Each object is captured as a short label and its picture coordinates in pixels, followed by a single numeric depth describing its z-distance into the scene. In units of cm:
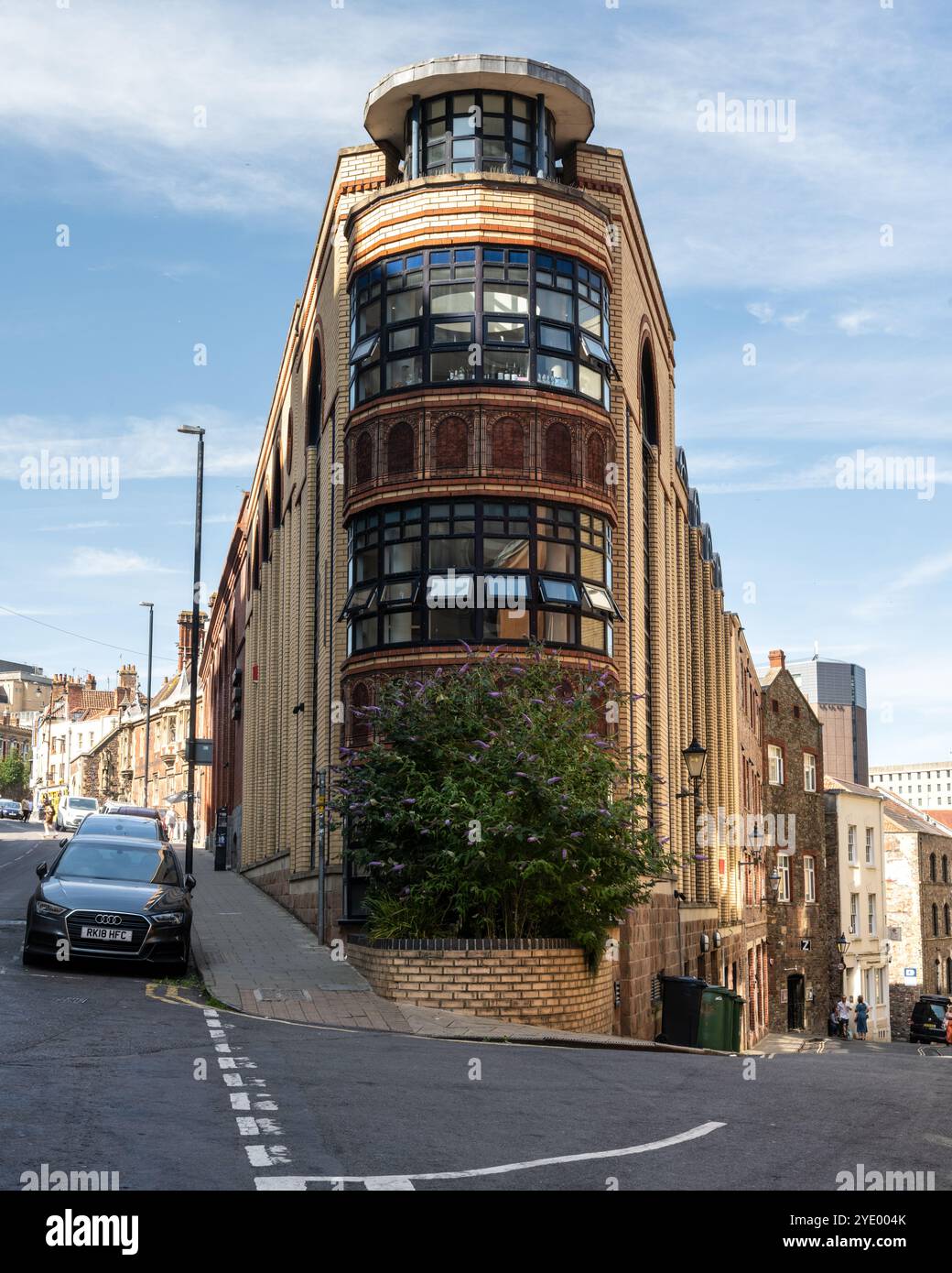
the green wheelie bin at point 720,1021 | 2223
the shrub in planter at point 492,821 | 1720
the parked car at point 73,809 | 5428
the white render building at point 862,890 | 5612
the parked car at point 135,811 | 3541
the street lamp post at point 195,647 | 3070
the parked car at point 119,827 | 2109
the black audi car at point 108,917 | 1645
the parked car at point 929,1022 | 4797
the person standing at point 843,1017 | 5112
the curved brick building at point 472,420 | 2322
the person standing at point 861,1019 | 5288
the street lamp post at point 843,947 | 5472
